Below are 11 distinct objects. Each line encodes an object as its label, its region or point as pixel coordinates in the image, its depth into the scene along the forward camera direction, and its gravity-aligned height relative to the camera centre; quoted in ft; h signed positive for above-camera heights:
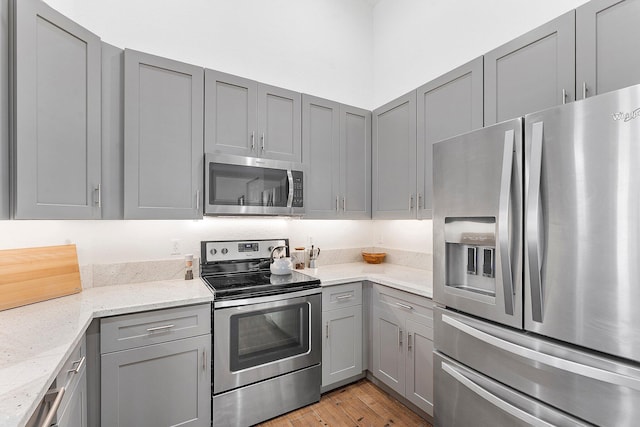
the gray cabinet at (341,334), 7.69 -3.14
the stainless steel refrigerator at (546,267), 3.43 -0.73
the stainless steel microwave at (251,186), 7.10 +0.67
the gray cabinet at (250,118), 7.23 +2.40
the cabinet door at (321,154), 8.62 +1.71
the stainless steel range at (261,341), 6.26 -2.87
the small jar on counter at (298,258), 9.22 -1.37
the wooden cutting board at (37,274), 5.05 -1.11
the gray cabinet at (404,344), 6.54 -3.08
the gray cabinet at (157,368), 5.28 -2.86
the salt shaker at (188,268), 7.49 -1.36
